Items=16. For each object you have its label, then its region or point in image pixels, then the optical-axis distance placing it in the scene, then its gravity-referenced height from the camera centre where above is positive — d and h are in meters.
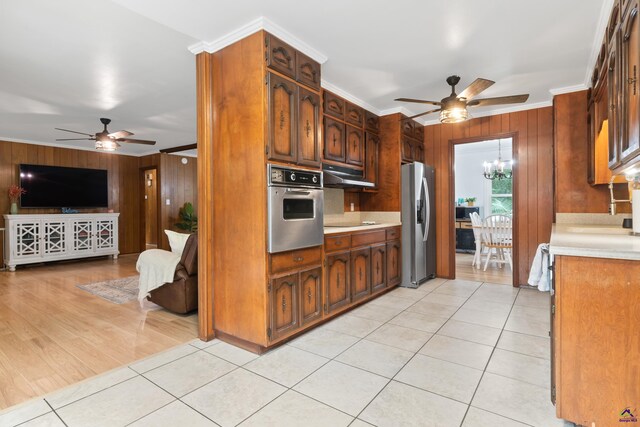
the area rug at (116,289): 4.01 -1.03
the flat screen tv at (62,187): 6.27 +0.55
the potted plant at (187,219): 7.60 -0.16
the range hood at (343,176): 3.42 +0.39
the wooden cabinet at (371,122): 4.36 +1.19
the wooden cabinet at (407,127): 4.53 +1.16
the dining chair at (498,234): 5.52 -0.45
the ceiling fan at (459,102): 3.03 +1.04
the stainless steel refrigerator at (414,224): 4.39 -0.20
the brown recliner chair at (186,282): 3.29 -0.71
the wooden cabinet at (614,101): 1.89 +0.66
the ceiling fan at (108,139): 4.69 +1.08
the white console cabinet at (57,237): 5.82 -0.44
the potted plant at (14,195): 5.98 +0.36
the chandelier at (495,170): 7.09 +0.84
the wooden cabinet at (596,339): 1.45 -0.61
